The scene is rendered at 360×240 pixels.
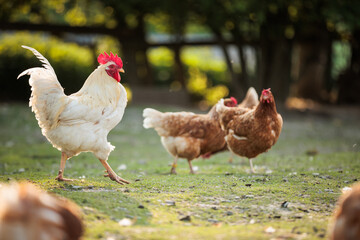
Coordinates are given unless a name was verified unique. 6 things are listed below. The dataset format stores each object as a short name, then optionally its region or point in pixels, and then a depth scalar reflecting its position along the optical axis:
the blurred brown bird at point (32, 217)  3.38
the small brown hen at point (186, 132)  8.18
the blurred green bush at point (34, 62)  19.72
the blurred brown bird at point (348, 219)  3.70
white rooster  6.38
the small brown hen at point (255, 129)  7.79
